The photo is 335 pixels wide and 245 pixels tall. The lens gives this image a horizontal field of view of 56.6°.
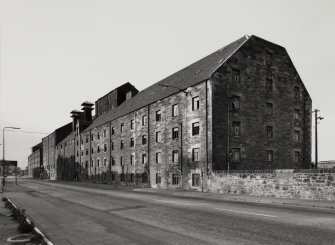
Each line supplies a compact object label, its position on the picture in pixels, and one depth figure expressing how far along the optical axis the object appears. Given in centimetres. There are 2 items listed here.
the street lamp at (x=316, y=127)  3388
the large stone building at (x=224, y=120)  2922
